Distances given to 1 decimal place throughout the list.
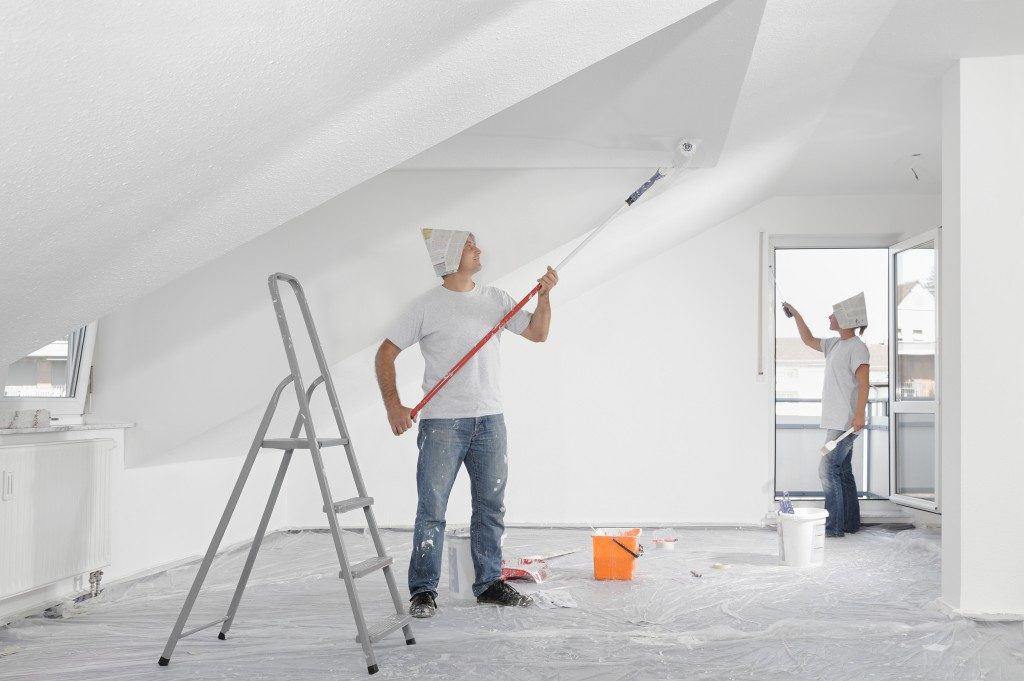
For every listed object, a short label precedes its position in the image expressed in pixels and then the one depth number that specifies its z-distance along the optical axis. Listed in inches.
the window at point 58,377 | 139.0
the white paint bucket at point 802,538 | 165.3
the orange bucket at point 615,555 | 150.6
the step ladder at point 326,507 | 100.3
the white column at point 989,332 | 126.0
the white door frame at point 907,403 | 191.8
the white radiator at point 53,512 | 120.8
